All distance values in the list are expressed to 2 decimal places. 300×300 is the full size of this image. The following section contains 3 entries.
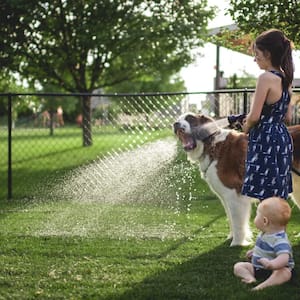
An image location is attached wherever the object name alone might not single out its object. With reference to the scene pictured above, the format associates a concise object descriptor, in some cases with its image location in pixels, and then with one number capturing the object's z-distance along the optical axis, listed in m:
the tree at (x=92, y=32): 15.05
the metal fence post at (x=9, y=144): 8.68
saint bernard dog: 5.54
